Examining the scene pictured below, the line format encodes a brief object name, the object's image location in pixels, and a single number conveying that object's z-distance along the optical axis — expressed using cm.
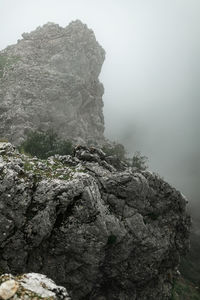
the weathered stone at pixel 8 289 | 784
